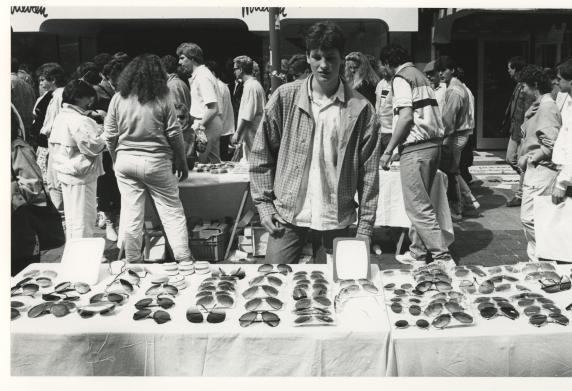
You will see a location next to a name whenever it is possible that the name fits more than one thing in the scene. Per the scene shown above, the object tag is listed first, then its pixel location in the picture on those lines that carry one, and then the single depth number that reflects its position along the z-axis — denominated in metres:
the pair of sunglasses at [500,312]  2.29
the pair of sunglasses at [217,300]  2.42
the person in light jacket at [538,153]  4.75
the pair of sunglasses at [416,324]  2.21
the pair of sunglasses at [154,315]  2.30
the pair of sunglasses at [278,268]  2.80
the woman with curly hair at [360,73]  6.94
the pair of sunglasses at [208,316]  2.29
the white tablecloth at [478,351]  2.16
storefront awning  7.86
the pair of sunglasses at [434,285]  2.56
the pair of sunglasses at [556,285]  2.57
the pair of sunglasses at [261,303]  2.38
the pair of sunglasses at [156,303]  2.43
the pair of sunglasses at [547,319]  2.21
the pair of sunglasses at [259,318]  2.25
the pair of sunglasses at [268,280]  2.65
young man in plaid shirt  3.02
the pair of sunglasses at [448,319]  2.21
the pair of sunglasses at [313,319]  2.23
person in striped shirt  4.76
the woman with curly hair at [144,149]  4.66
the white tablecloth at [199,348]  2.19
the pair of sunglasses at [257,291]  2.53
